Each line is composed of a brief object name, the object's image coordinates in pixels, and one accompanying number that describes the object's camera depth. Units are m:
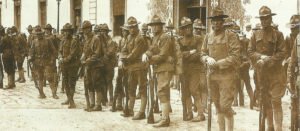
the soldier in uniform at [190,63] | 10.45
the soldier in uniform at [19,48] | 17.44
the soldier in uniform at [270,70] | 8.24
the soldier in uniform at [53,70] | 13.84
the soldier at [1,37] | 16.46
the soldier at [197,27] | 11.41
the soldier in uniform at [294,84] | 7.84
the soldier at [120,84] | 11.67
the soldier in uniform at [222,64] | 8.04
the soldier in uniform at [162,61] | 9.77
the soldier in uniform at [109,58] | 12.07
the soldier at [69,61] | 12.23
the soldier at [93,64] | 11.77
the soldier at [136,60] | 10.59
